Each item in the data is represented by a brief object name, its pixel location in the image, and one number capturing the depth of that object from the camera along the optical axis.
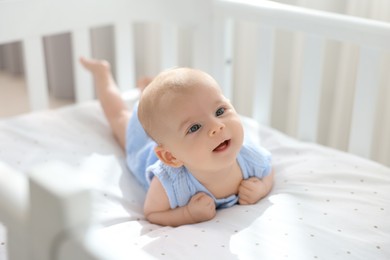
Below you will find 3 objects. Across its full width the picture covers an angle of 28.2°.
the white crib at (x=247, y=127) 0.66
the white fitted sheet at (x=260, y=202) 0.98
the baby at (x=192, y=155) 1.01
